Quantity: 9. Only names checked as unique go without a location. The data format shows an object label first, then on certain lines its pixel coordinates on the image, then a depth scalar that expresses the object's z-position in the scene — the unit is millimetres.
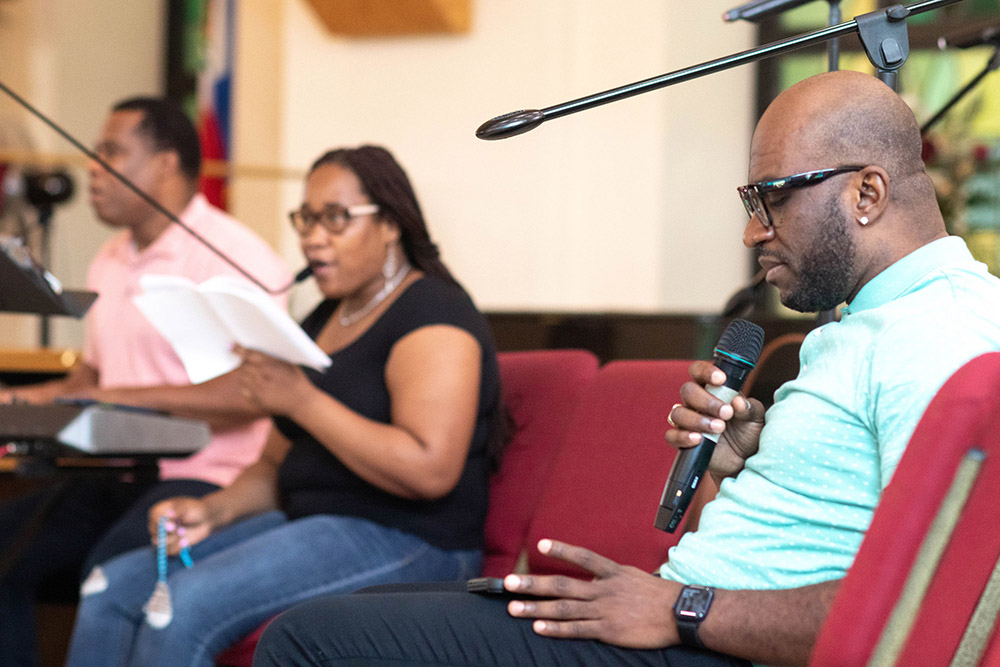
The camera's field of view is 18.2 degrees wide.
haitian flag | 9422
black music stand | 4014
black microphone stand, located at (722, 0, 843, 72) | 3846
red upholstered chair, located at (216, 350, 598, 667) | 4266
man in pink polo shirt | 4570
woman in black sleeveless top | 4041
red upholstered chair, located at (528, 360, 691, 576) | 4009
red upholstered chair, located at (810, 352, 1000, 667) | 2975
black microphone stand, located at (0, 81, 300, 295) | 3874
